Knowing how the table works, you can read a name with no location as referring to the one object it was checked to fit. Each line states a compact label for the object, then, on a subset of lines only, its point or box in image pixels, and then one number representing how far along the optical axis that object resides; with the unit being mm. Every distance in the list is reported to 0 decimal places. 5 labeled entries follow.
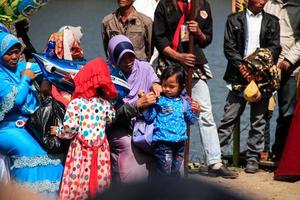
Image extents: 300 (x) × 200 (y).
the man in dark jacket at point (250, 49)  11667
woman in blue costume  9153
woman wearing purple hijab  9457
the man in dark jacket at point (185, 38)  10520
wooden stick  10258
